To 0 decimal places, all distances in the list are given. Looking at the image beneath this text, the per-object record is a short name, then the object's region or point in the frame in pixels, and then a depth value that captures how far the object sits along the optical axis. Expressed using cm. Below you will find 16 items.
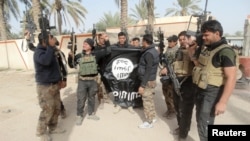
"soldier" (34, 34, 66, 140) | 345
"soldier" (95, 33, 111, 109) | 503
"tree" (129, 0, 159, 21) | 3093
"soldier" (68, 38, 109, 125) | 435
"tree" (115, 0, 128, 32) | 1110
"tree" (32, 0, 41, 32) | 1144
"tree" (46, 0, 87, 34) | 1941
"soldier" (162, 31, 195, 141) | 350
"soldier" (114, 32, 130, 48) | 514
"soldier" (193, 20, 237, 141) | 245
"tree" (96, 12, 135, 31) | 3416
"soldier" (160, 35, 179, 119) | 426
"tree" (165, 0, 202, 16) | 2709
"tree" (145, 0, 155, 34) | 1198
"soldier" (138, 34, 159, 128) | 388
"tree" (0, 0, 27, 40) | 1557
